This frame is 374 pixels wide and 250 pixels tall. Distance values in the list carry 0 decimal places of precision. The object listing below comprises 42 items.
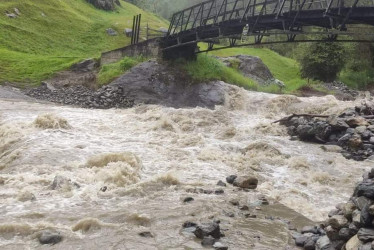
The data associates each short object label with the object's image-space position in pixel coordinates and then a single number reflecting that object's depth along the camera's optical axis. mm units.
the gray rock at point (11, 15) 51134
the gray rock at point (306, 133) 22828
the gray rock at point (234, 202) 12541
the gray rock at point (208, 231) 9852
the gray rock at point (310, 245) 9289
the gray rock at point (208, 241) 9469
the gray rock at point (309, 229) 10138
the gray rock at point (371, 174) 10203
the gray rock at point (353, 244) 8102
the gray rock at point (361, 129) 21422
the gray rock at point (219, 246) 9274
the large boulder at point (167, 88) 32125
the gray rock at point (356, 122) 22559
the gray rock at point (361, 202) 8802
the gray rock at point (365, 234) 7920
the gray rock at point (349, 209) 9289
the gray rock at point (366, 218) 8273
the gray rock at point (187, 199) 12582
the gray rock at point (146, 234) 9992
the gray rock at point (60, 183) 13070
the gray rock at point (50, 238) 9383
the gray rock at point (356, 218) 8562
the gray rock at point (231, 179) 14852
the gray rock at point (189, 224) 10553
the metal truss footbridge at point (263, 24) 19770
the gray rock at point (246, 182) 14395
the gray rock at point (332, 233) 9023
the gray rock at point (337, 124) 22484
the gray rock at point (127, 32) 59728
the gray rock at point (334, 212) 10246
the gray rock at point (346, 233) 8727
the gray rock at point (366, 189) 9023
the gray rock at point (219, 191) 13604
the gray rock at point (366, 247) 7615
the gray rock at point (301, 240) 9614
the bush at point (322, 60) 44844
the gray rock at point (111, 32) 58912
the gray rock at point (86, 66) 37312
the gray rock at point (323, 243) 8945
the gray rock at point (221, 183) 14448
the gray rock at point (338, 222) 9094
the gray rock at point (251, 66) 48781
